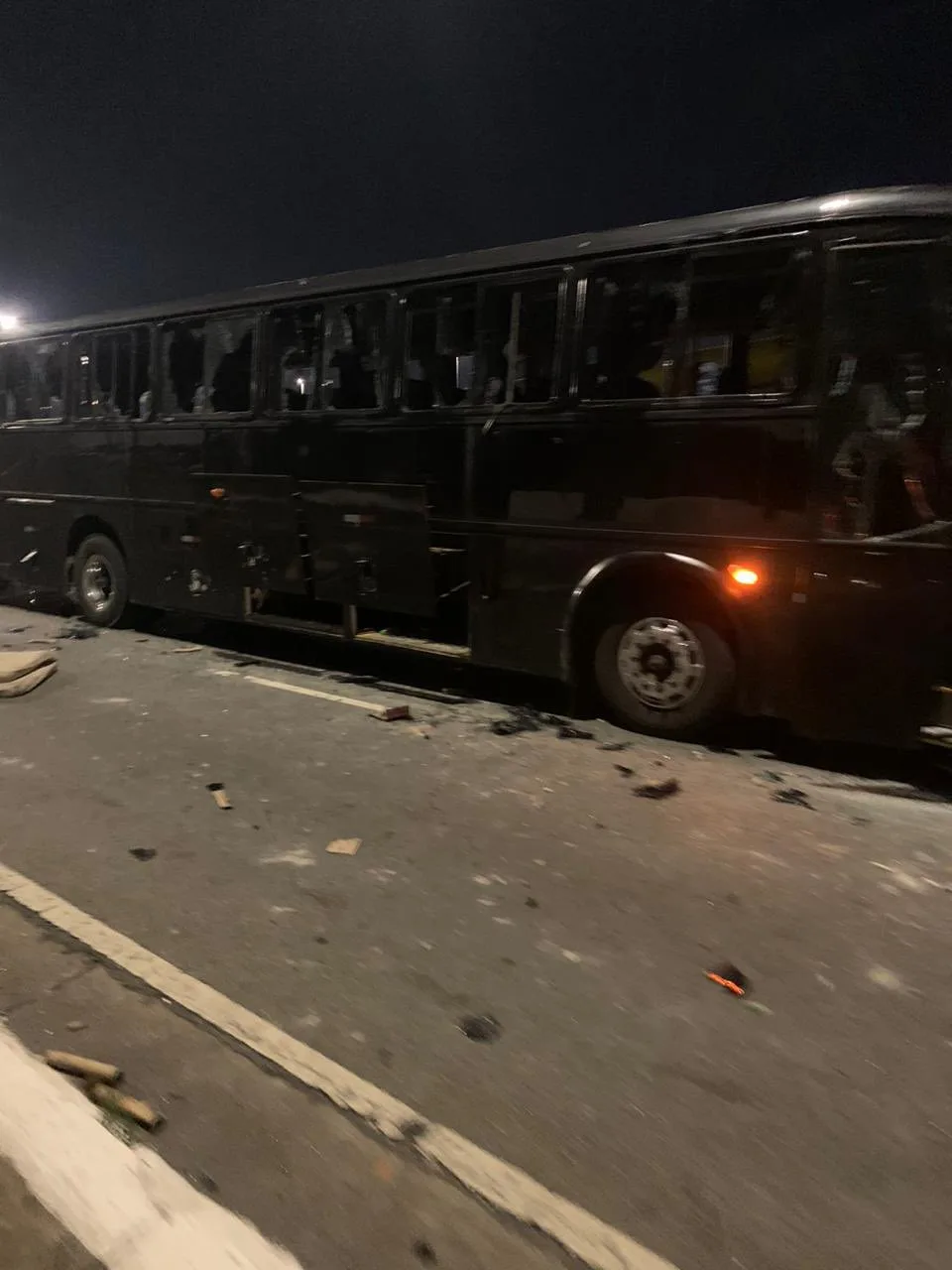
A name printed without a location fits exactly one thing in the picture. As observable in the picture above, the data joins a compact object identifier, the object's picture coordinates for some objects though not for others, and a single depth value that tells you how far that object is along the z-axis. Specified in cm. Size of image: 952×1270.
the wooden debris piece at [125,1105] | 231
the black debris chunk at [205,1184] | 210
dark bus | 474
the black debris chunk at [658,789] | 486
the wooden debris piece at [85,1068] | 246
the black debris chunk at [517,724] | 596
